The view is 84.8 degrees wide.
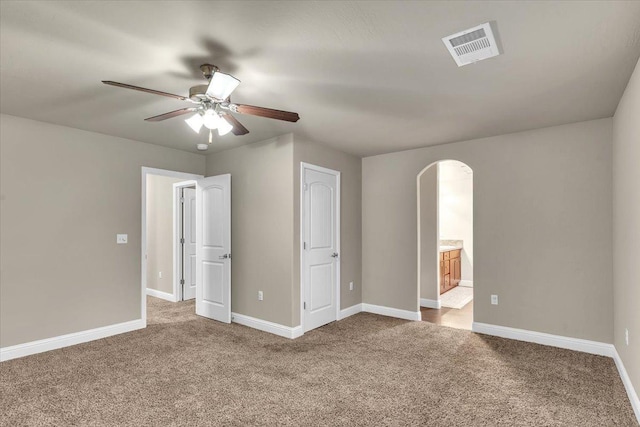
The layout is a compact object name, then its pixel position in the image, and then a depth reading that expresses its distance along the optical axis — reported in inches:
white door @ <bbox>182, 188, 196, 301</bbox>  241.9
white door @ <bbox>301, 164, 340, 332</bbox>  172.6
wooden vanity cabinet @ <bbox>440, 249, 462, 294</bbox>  252.1
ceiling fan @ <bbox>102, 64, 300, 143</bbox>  86.4
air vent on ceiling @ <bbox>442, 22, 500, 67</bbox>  76.9
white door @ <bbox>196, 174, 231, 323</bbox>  186.1
